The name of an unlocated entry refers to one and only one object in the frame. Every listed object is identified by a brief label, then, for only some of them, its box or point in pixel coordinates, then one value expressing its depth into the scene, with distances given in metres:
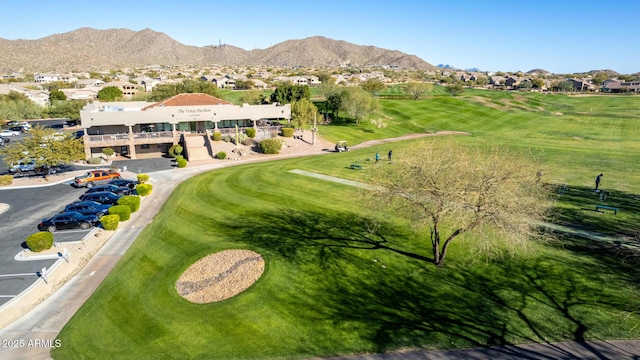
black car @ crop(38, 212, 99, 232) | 26.59
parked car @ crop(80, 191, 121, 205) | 31.86
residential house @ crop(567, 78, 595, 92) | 159.25
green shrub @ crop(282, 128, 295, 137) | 60.62
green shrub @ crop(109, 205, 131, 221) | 28.50
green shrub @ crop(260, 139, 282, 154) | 54.44
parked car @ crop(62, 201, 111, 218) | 28.74
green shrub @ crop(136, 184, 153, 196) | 34.94
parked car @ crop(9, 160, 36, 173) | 41.92
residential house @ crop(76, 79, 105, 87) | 143.30
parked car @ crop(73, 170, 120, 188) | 38.31
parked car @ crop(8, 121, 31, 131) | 75.07
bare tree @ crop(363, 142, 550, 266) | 15.60
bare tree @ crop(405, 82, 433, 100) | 110.75
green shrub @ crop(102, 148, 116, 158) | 50.06
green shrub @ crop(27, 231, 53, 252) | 22.89
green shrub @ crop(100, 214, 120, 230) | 26.69
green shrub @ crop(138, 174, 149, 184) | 38.81
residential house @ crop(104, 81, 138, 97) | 133.88
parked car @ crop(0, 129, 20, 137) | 67.35
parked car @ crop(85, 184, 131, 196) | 34.41
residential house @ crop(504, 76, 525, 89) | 189.05
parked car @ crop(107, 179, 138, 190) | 37.22
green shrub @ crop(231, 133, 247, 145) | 56.49
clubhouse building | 50.56
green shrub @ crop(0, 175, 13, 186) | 38.25
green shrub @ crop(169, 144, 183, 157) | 52.03
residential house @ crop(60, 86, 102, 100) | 111.01
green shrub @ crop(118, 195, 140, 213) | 30.45
